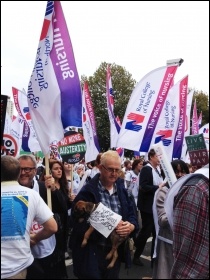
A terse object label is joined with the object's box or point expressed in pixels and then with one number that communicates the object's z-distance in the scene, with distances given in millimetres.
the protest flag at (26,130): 6540
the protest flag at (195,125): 7393
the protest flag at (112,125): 6964
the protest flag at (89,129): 5811
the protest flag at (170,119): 4653
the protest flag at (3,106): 1465
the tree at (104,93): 24658
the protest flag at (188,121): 6394
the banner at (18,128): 6279
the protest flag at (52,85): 2441
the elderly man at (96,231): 2203
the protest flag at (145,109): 4488
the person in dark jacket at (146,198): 3838
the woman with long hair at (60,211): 2323
